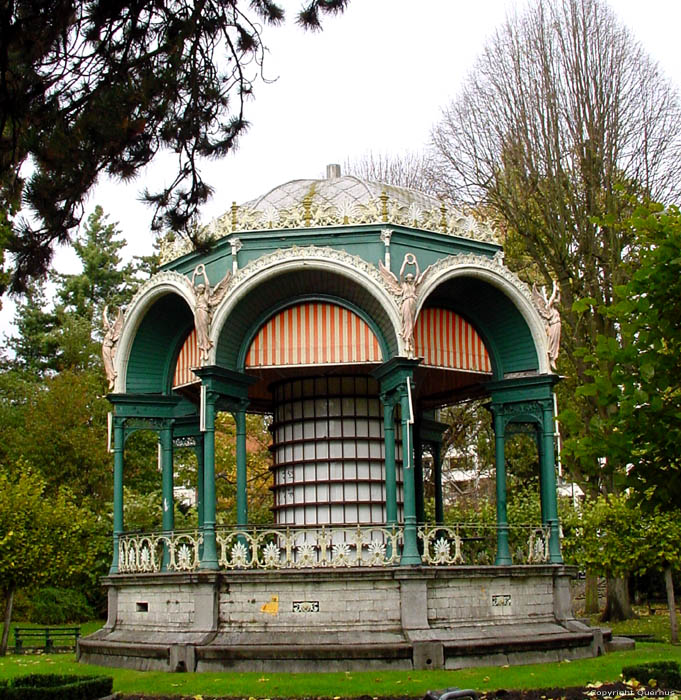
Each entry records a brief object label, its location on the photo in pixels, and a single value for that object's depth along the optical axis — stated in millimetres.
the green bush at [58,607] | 38125
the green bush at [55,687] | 13312
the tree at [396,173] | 44219
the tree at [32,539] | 25406
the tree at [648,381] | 12414
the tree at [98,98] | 11516
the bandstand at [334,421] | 18203
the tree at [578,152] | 31516
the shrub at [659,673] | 13508
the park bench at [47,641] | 27281
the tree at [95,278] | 51250
